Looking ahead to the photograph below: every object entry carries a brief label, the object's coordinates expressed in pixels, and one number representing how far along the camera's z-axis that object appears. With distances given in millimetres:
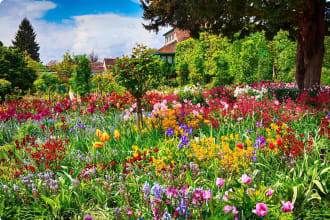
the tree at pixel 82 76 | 14659
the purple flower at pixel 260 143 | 2840
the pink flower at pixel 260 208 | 1669
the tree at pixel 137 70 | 4555
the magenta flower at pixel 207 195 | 1762
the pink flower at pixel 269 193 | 1913
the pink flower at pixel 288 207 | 1722
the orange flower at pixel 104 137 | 3107
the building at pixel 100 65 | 38922
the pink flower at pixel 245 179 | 1929
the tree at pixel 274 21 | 6828
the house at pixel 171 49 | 33188
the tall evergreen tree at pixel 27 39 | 44656
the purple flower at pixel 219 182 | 1899
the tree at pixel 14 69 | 17152
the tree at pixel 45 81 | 17938
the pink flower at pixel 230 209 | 1752
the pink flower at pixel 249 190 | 2072
